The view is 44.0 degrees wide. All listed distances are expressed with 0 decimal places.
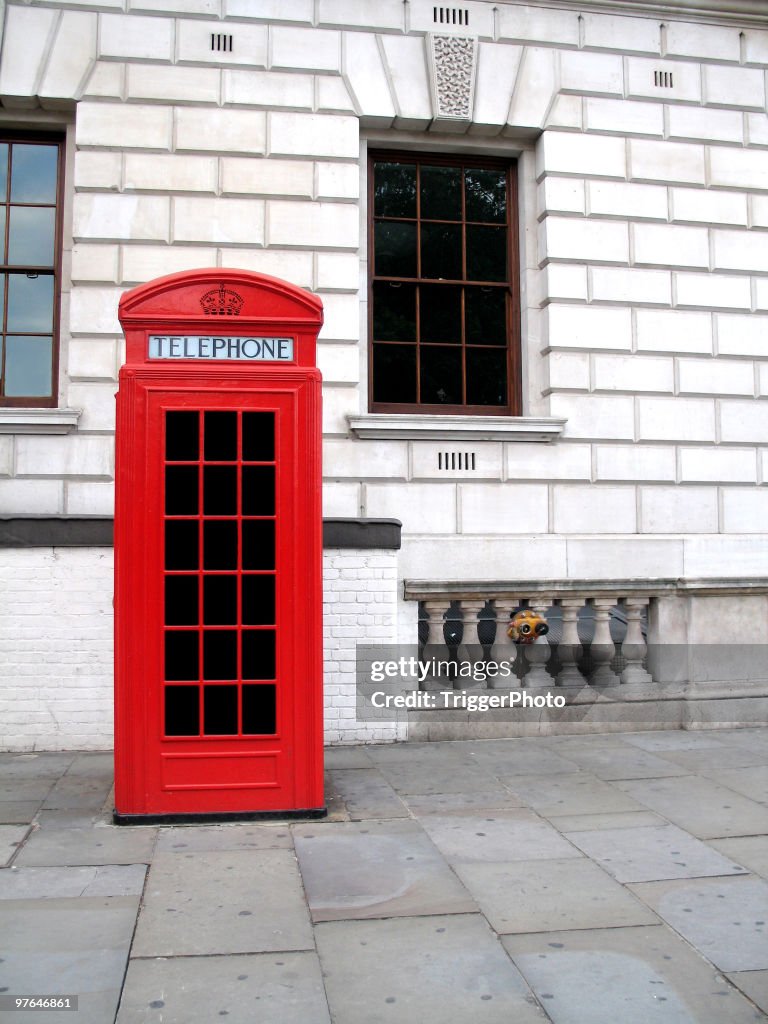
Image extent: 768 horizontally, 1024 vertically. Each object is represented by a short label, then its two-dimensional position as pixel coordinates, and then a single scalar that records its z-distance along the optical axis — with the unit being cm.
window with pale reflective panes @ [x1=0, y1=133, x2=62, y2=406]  805
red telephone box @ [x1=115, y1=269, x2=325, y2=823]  517
